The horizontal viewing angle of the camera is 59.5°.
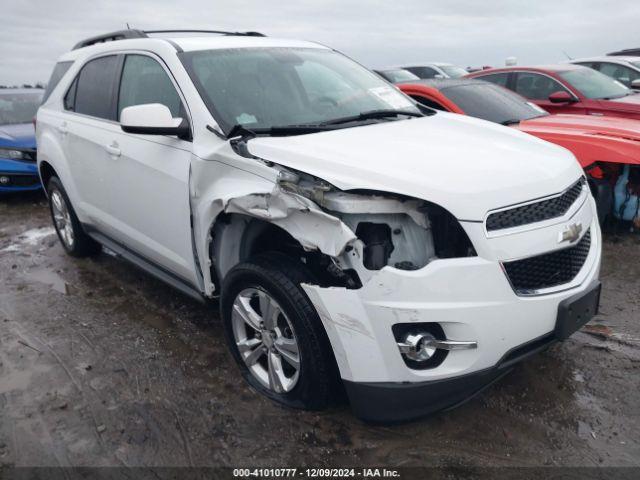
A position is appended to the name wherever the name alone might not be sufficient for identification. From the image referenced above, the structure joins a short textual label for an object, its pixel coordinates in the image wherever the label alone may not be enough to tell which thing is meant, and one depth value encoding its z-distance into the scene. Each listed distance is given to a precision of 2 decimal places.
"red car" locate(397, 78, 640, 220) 4.68
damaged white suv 2.24
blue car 7.36
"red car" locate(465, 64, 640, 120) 6.49
